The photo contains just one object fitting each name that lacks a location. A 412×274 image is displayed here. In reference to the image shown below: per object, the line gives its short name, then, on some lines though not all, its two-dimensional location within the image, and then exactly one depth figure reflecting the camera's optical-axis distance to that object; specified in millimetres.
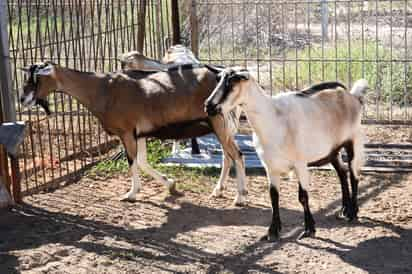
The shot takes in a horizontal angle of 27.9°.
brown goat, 8164
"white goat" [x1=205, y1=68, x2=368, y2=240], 6586
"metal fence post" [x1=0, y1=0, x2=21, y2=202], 8175
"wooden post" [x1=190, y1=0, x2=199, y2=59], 10383
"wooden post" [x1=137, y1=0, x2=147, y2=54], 10445
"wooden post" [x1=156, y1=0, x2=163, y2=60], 10877
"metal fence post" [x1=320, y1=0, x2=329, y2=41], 10797
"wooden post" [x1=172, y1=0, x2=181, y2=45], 10070
